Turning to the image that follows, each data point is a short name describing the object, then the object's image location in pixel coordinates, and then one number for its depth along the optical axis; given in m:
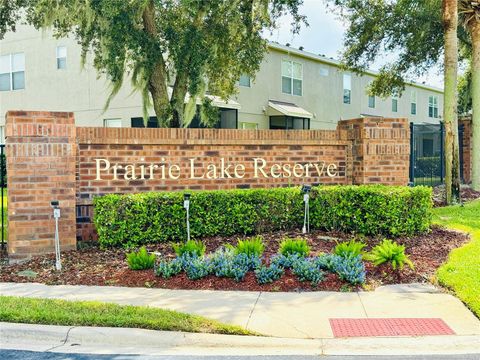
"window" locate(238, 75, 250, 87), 22.95
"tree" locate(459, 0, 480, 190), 15.33
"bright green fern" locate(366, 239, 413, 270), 7.04
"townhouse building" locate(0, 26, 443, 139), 20.55
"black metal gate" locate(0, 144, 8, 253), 9.04
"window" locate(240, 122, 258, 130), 23.17
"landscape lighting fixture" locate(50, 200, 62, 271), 7.71
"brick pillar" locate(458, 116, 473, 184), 19.62
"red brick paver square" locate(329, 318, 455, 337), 5.19
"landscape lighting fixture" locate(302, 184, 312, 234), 9.00
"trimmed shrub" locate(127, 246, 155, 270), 7.33
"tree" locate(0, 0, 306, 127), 11.91
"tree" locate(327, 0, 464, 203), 18.31
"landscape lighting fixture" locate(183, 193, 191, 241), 8.23
